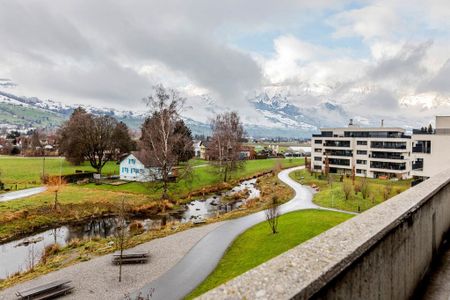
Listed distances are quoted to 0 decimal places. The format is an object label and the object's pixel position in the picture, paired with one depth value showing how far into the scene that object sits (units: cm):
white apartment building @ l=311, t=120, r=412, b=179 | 6538
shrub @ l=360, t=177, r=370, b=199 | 4164
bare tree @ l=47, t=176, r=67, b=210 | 4094
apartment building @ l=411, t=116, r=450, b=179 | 2866
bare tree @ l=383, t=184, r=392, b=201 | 4059
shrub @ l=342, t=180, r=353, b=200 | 4050
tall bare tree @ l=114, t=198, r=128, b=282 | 1864
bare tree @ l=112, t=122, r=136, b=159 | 7112
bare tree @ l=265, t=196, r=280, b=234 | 2516
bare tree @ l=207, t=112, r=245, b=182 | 6103
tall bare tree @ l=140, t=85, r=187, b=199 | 3931
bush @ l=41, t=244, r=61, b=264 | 2377
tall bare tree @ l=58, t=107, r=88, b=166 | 6012
